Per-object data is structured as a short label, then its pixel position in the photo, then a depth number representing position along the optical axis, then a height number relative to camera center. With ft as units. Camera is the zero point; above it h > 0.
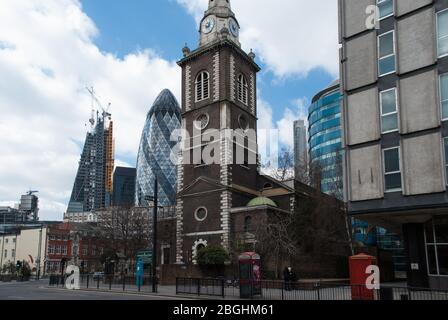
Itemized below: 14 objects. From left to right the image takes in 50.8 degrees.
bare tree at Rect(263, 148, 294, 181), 194.42 +33.75
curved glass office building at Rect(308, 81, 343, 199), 323.57 +90.30
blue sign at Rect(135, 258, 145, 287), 104.03 -5.24
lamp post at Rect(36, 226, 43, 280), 295.03 -1.77
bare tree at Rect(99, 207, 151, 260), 200.34 +7.82
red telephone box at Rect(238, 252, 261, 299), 78.48 -4.20
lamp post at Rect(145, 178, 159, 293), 96.99 +0.35
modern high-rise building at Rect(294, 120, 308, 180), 181.98 +31.65
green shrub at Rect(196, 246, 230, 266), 137.28 -1.79
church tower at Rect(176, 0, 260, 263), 159.12 +42.93
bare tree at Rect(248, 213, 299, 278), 128.67 +1.69
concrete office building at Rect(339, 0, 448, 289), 75.46 +21.08
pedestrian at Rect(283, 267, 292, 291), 95.17 -4.90
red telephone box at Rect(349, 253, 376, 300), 69.36 -2.42
